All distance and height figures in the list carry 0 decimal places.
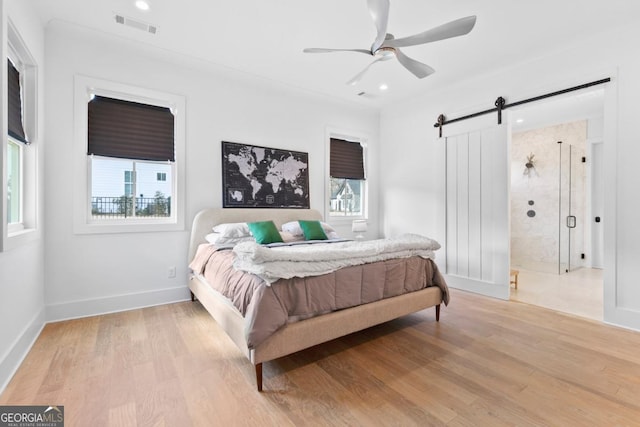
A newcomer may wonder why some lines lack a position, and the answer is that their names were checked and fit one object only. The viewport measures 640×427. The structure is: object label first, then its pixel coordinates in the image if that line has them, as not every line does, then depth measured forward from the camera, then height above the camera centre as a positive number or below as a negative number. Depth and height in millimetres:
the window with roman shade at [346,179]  4934 +563
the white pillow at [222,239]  3156 -320
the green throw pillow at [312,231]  3619 -256
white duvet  1892 -345
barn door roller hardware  2998 +1310
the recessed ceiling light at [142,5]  2466 +1792
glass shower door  5254 +158
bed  1846 -820
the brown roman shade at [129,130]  3094 +914
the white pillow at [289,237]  3547 -334
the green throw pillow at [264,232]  3264 -247
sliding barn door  3648 +61
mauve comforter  1812 -592
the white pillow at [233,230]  3234 -217
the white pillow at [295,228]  3699 -228
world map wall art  3820 +479
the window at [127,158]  3023 +597
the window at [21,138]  2172 +592
